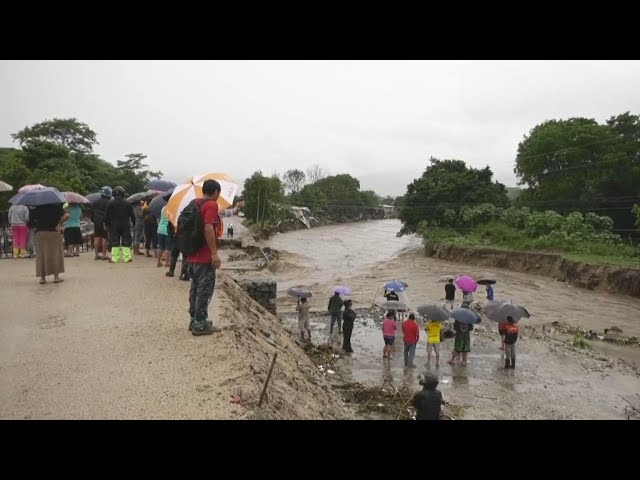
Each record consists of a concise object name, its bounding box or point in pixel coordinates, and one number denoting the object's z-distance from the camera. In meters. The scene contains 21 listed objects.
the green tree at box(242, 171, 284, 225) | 47.72
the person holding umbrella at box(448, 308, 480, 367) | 9.69
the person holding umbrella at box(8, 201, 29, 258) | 10.78
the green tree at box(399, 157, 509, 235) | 36.00
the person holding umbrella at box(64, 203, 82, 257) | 11.37
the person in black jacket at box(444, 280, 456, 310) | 13.90
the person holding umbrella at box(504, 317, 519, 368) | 9.61
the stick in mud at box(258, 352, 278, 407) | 3.89
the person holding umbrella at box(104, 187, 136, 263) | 9.23
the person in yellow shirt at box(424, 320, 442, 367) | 9.70
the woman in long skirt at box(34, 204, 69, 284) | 7.64
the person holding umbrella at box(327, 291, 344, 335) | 11.64
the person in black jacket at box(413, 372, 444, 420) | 5.52
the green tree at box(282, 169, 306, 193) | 109.69
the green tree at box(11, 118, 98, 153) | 40.97
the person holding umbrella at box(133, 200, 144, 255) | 11.63
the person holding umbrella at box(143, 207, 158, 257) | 10.92
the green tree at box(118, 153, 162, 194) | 43.81
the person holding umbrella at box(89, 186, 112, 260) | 10.10
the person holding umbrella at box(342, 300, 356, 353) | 10.64
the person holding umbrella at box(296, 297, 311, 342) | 10.91
